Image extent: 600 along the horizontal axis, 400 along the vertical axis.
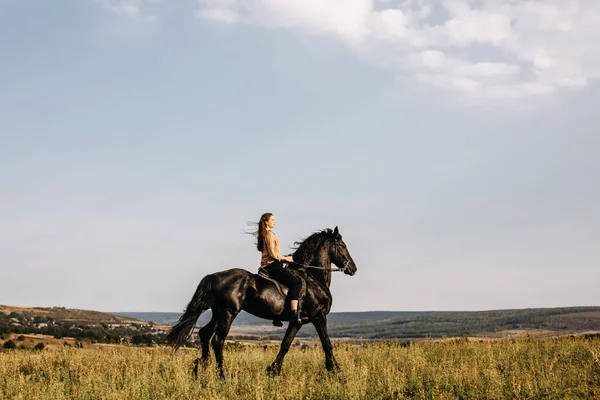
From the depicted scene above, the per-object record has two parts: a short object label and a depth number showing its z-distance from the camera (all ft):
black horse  39.29
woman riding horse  41.16
